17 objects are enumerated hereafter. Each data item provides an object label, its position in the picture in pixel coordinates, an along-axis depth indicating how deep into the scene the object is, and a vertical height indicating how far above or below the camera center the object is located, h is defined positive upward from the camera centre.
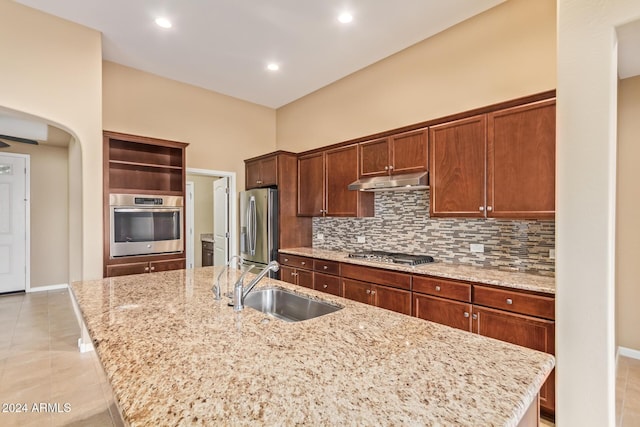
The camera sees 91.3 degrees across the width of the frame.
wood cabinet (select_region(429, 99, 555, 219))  2.29 +0.39
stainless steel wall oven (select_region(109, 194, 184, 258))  3.51 -0.14
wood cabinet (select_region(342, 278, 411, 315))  2.86 -0.82
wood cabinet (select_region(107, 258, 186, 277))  3.47 -0.64
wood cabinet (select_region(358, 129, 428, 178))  3.09 +0.61
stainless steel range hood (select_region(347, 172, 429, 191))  3.00 +0.30
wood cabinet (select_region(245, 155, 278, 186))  4.50 +0.61
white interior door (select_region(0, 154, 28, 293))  5.24 -0.17
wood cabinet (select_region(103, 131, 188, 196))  3.82 +0.60
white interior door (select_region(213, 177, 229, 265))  5.08 -0.16
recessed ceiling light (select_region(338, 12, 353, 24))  2.99 +1.89
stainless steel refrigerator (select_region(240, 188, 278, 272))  4.36 -0.21
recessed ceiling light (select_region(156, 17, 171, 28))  3.06 +1.89
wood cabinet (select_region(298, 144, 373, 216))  3.76 +0.35
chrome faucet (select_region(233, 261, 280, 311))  1.65 -0.42
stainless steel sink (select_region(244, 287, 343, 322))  1.94 -0.60
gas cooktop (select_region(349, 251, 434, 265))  3.01 -0.47
